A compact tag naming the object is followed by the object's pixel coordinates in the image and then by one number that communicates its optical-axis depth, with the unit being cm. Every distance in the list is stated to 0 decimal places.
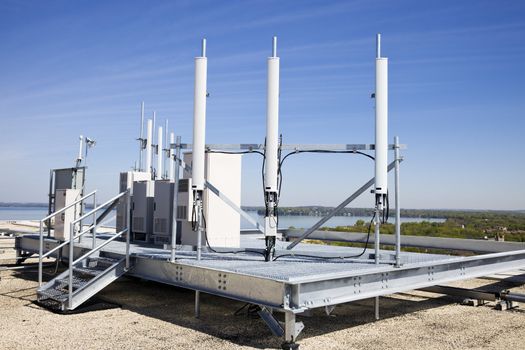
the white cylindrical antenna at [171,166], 1253
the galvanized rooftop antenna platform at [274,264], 612
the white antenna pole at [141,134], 1335
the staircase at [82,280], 776
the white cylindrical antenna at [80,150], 1155
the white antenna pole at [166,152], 1345
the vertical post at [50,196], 1188
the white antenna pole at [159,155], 1320
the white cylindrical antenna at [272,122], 758
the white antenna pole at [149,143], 1331
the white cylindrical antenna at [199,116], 775
